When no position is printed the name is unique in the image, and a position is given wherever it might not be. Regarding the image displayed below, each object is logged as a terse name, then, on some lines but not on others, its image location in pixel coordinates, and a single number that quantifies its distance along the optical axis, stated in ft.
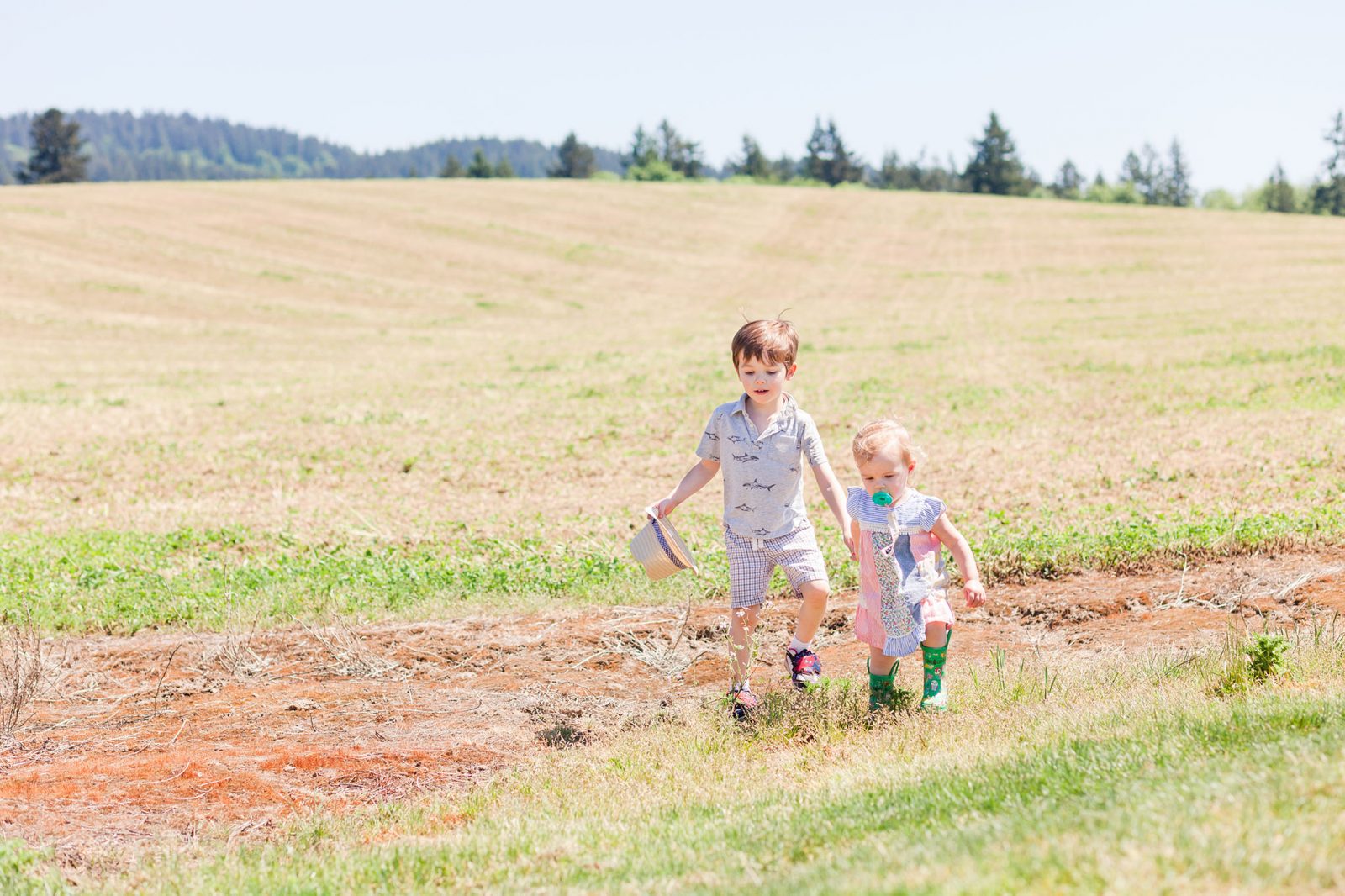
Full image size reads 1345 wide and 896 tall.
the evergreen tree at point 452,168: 371.90
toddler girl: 17.16
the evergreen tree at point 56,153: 319.88
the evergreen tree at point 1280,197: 319.88
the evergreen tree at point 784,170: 399.30
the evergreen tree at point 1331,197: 313.73
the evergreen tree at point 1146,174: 440.86
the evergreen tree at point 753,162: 398.01
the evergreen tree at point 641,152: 380.37
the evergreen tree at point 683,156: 404.16
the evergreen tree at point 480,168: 356.18
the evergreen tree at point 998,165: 337.11
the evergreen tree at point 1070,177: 488.85
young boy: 18.62
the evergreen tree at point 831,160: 385.70
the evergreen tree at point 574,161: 395.34
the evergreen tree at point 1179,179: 421.51
